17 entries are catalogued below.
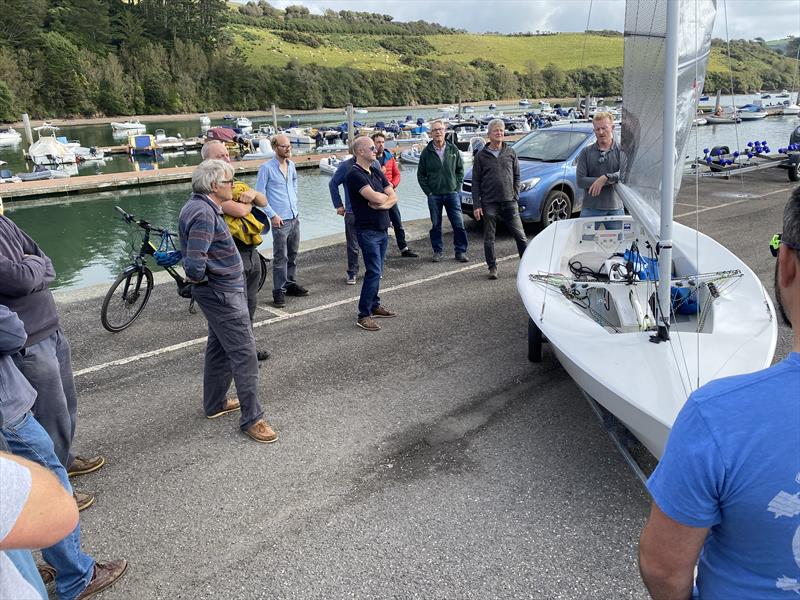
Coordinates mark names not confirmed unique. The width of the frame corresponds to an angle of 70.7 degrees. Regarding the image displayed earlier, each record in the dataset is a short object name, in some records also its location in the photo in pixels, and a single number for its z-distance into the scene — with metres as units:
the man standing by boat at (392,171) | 9.07
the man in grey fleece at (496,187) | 7.46
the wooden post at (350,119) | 21.24
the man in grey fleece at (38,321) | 2.98
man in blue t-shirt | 1.06
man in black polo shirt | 5.93
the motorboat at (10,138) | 45.22
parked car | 10.06
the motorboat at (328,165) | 27.08
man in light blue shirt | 7.06
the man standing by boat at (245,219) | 4.46
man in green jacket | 8.79
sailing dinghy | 3.21
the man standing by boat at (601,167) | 6.27
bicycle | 6.29
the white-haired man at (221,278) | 3.82
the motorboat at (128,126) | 54.05
